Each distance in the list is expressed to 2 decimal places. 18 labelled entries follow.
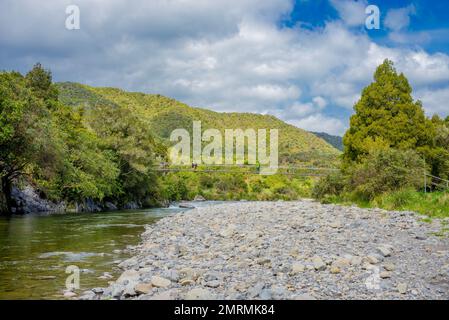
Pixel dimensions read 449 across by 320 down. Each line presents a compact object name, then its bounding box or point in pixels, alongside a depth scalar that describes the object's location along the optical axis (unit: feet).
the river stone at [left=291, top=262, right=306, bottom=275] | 23.95
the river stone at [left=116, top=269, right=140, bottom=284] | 24.13
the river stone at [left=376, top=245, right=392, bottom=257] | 27.68
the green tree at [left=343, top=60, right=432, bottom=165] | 87.51
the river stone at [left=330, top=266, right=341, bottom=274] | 23.42
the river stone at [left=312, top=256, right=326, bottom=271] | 24.43
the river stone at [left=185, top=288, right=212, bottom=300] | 19.84
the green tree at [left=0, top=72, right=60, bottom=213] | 72.74
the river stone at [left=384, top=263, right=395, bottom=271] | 23.63
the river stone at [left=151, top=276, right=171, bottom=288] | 22.71
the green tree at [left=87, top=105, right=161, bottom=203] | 139.95
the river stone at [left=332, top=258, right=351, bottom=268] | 24.66
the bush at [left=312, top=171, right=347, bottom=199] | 96.00
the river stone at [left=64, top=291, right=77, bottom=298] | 22.28
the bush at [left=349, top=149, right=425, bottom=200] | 71.10
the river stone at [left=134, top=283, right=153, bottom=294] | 21.83
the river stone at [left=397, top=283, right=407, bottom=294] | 19.60
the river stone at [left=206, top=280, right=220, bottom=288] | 22.45
